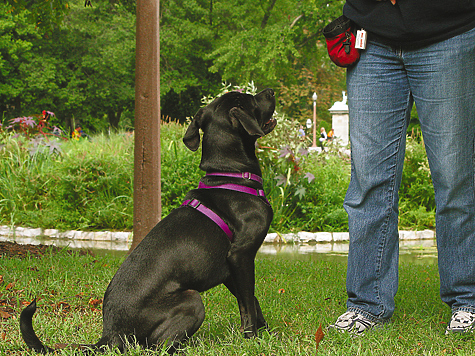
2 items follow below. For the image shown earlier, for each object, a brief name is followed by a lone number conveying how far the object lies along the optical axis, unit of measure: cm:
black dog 223
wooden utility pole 468
